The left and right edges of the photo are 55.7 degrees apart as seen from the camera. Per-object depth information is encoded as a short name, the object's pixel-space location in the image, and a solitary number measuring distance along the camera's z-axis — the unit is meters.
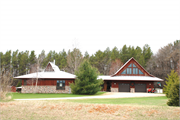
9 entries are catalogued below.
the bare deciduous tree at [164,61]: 40.06
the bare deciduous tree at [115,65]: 48.37
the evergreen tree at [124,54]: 50.71
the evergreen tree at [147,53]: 49.34
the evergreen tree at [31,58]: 51.20
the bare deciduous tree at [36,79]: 28.74
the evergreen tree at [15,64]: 49.81
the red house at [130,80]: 31.23
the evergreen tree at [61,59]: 52.06
